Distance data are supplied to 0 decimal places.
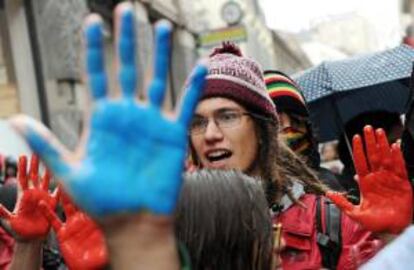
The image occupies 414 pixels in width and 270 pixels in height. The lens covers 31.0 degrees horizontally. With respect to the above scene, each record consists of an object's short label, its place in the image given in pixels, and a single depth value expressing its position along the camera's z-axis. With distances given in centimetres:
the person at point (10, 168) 564
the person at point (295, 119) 338
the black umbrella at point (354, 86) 427
